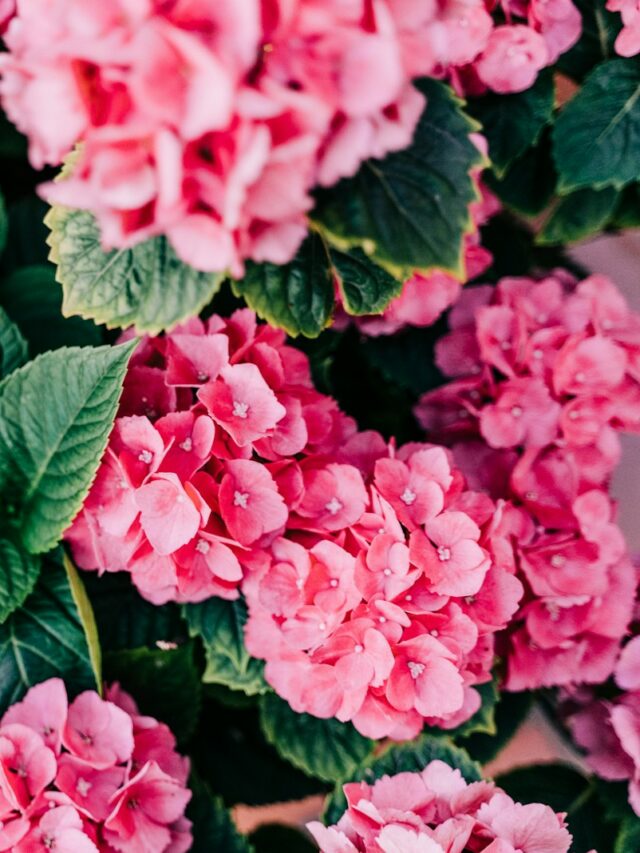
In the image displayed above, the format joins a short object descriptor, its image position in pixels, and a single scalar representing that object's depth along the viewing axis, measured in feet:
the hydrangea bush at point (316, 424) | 1.42
